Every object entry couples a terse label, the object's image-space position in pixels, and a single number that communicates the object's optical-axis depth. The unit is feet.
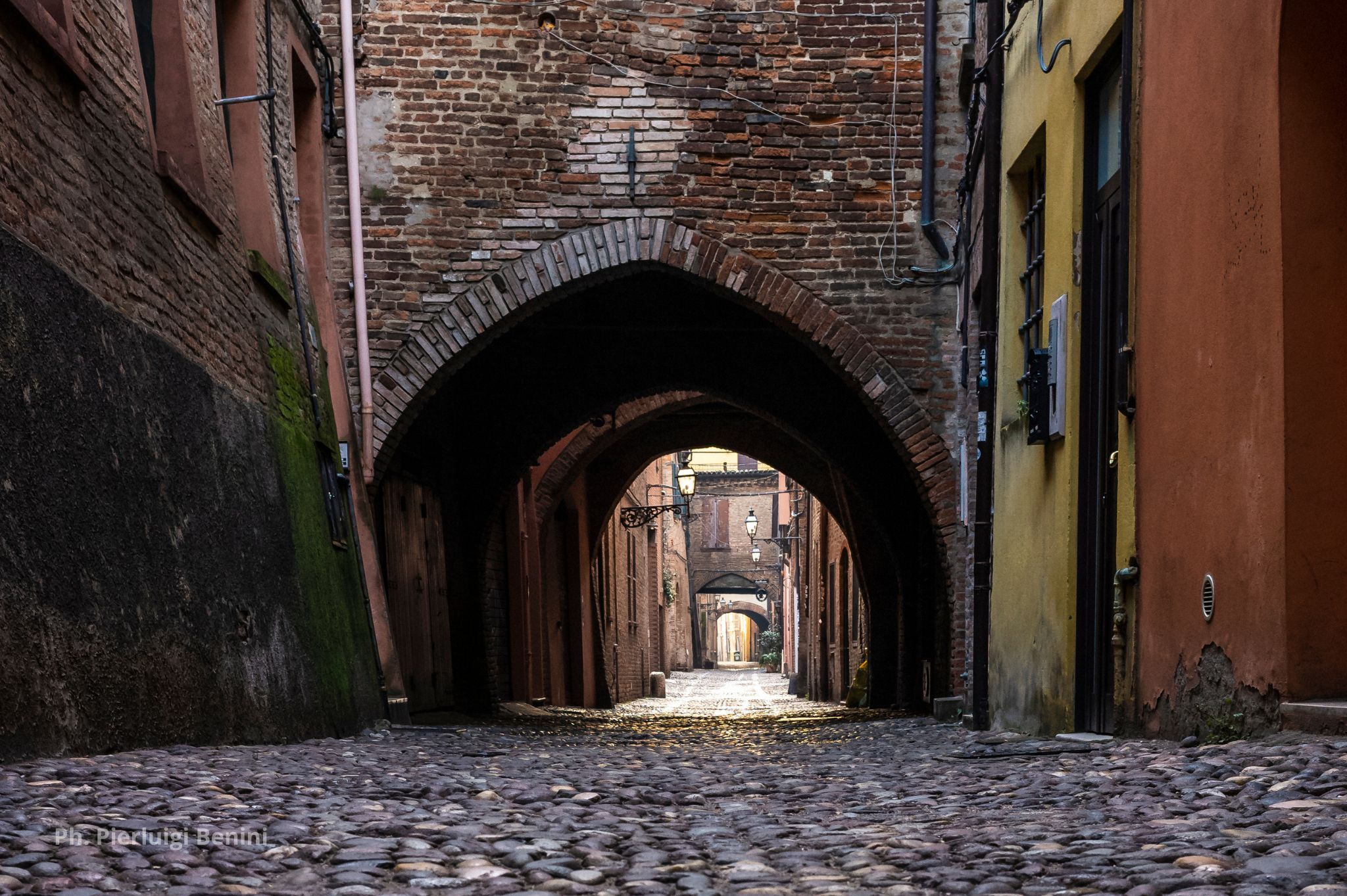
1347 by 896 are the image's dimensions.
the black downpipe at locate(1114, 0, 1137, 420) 19.44
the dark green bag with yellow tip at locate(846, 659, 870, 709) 61.14
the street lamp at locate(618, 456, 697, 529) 78.95
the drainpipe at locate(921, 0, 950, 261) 37.78
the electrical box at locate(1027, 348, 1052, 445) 23.93
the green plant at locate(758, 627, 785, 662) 179.73
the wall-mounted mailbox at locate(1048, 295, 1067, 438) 23.34
